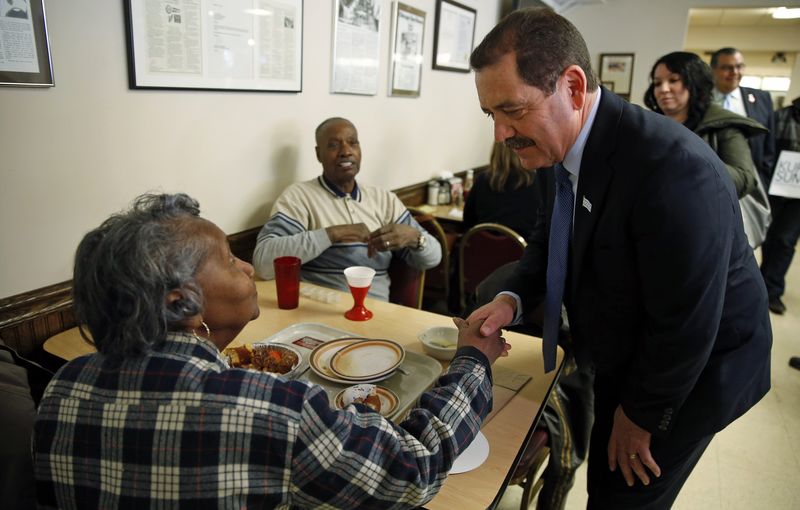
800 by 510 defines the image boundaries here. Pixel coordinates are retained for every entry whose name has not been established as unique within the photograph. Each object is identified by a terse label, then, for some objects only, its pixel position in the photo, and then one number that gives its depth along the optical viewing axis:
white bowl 1.39
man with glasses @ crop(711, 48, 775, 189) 3.06
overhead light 5.37
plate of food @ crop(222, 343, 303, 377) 1.26
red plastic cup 1.63
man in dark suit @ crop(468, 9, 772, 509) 0.99
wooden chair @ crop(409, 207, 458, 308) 2.64
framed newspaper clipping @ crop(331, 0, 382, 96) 2.51
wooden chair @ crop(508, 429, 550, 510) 1.46
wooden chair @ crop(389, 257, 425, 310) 2.31
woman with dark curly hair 2.26
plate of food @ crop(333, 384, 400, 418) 1.14
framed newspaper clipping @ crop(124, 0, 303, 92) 1.67
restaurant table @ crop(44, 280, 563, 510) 0.97
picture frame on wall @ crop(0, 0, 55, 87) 1.33
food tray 1.23
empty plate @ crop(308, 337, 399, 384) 1.24
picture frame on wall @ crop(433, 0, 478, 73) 3.40
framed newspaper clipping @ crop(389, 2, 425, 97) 2.94
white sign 3.54
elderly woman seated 0.73
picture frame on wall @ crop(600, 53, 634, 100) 5.39
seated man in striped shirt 2.01
